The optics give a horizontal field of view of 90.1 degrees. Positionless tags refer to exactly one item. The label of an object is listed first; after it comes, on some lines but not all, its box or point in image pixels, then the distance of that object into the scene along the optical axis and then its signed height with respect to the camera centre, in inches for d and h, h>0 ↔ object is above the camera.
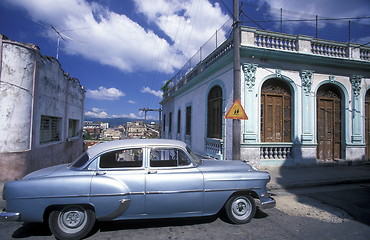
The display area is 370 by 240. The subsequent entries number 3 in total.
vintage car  105.7 -38.1
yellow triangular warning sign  206.4 +19.5
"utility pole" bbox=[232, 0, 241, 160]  215.8 +55.7
